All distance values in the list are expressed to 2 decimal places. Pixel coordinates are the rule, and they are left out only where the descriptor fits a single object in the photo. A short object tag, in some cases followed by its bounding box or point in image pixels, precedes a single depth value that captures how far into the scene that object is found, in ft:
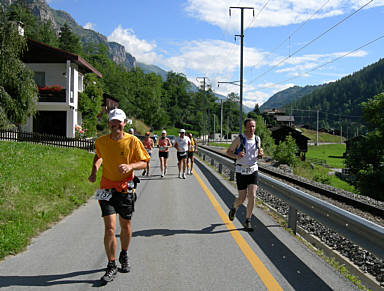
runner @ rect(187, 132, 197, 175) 54.25
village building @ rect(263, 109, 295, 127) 560.61
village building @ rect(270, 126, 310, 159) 297.33
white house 102.27
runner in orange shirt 14.32
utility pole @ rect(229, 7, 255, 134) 95.56
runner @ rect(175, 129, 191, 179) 48.67
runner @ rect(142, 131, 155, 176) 51.44
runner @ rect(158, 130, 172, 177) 49.32
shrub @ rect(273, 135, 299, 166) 151.94
